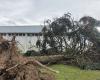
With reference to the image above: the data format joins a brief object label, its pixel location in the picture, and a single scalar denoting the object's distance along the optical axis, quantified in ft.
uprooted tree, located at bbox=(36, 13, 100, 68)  24.45
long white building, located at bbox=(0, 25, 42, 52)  45.28
